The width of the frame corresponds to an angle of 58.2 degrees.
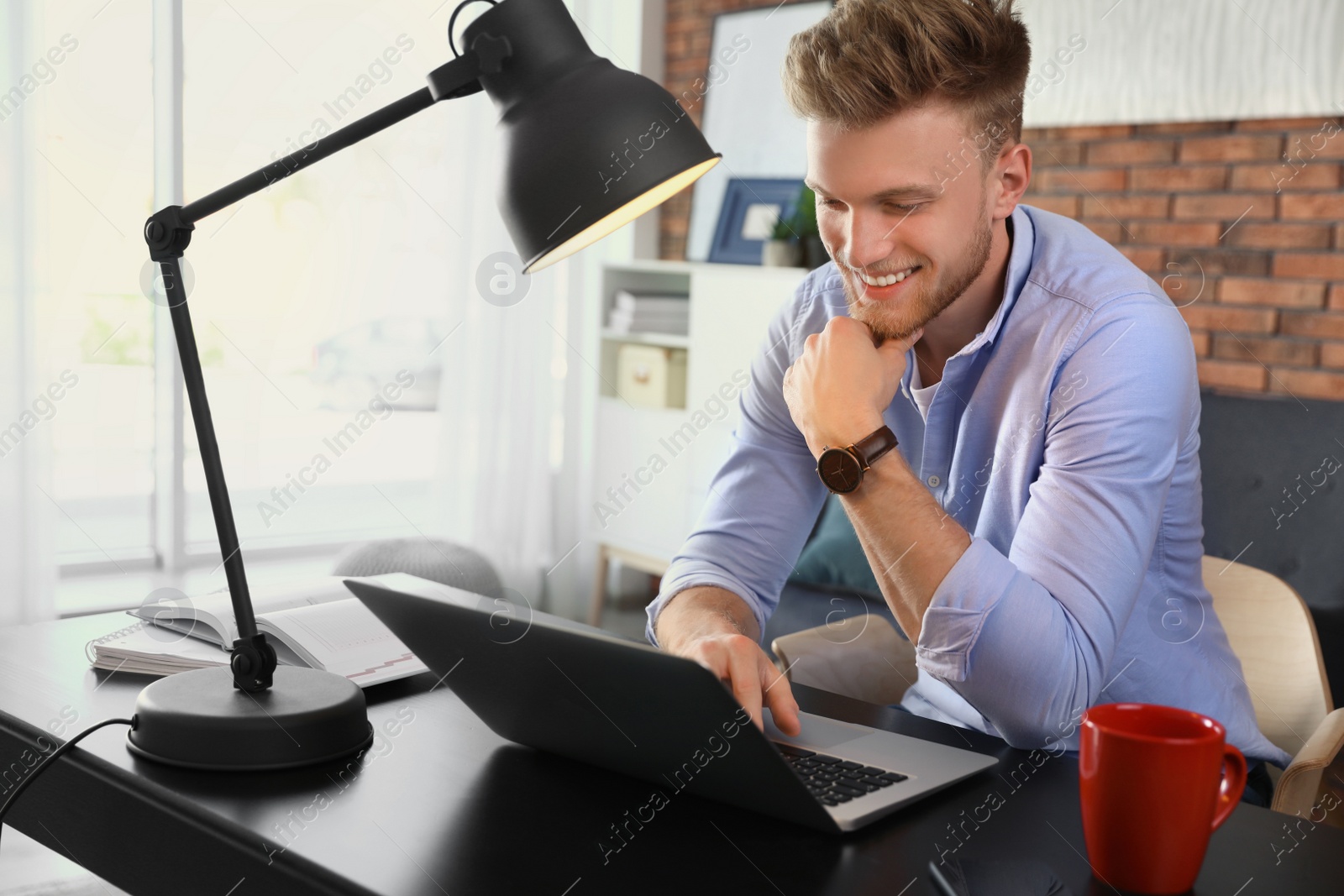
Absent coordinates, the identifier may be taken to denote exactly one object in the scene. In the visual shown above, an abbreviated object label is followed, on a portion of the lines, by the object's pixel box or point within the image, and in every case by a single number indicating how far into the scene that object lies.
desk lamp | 0.89
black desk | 0.76
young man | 1.17
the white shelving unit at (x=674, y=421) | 3.90
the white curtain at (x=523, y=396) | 4.34
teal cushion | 2.90
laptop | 0.77
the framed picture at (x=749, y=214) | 4.12
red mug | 0.73
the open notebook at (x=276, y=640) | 1.21
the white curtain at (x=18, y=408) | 3.36
